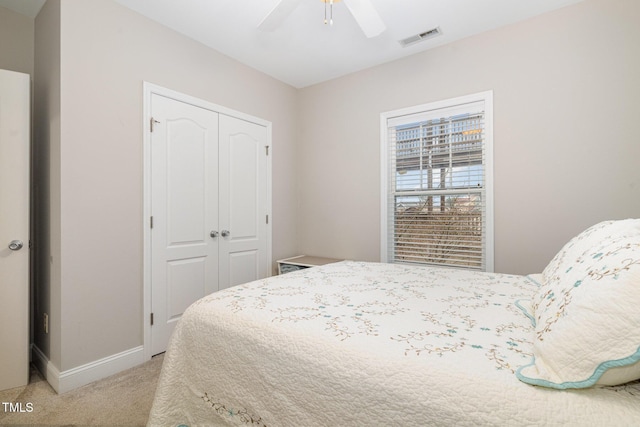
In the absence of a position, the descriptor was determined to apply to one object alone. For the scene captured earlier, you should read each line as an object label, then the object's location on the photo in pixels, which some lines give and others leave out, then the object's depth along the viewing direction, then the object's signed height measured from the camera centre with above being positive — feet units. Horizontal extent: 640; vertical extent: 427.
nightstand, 10.66 -1.73
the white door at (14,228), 6.34 -0.31
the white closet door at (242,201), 9.74 +0.38
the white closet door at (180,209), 8.07 +0.10
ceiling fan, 5.86 +3.90
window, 8.89 +0.89
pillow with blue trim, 2.27 -0.92
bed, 2.36 -1.36
